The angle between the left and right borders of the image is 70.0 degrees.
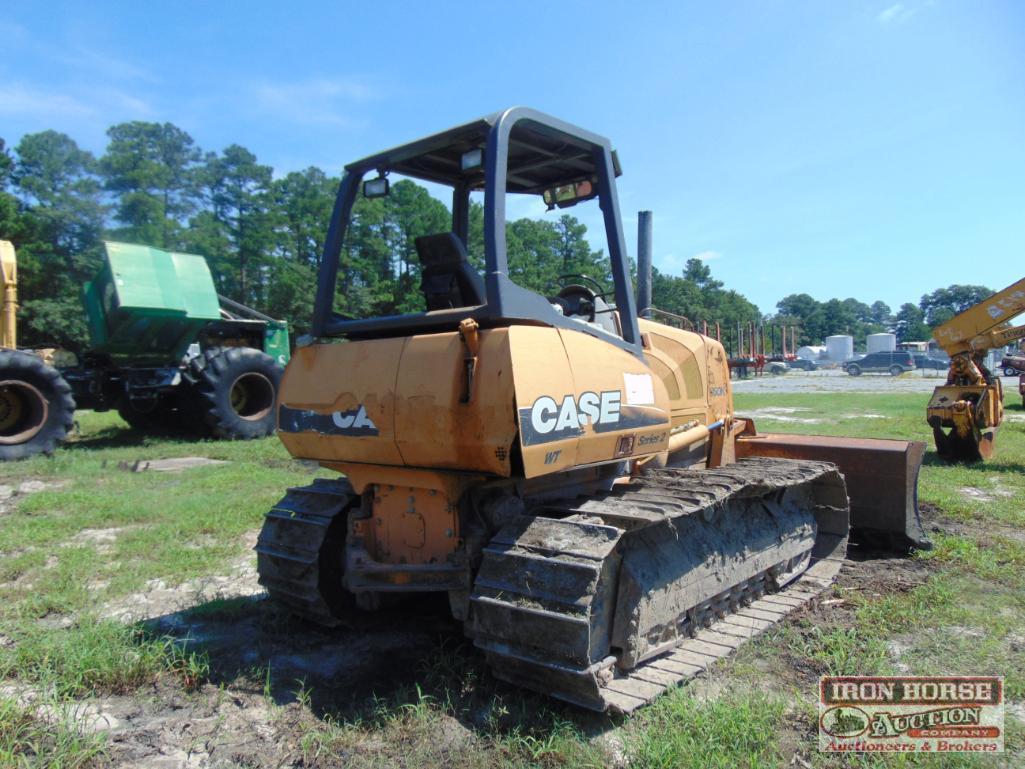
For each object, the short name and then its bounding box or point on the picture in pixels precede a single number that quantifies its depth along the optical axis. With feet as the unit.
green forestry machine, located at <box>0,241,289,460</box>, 38.68
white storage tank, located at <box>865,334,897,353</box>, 213.05
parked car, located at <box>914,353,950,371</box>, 177.88
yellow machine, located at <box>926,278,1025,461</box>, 33.24
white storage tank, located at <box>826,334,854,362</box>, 221.46
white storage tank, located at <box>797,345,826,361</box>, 222.77
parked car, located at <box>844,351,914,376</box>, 171.73
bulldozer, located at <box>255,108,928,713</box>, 10.77
